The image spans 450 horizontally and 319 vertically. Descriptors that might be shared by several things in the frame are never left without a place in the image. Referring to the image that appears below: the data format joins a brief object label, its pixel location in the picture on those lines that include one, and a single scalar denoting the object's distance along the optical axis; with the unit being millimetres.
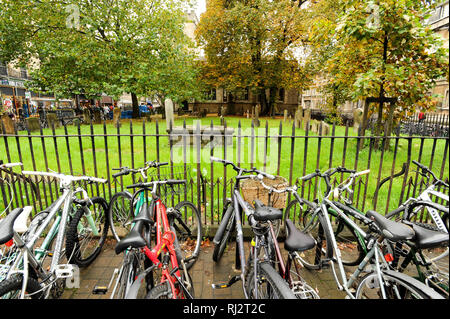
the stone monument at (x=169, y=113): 7505
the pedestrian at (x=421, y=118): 12528
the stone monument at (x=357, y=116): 10484
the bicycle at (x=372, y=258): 1748
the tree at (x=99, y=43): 15234
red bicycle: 1803
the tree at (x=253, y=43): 22766
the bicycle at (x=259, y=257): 1876
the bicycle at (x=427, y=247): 1350
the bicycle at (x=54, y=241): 1930
